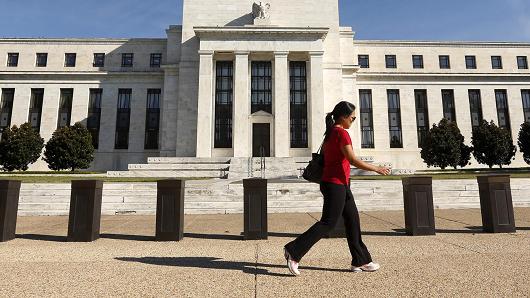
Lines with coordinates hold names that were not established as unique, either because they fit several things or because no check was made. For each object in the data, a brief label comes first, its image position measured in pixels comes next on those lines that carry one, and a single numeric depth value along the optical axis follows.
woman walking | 4.14
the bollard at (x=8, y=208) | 6.74
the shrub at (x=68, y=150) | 30.22
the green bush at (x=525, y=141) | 34.81
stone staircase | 24.78
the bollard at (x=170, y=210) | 6.89
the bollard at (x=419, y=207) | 7.16
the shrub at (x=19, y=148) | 29.98
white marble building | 32.75
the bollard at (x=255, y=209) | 6.90
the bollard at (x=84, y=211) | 6.79
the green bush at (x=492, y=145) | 33.28
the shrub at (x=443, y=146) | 31.31
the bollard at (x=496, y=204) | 7.32
